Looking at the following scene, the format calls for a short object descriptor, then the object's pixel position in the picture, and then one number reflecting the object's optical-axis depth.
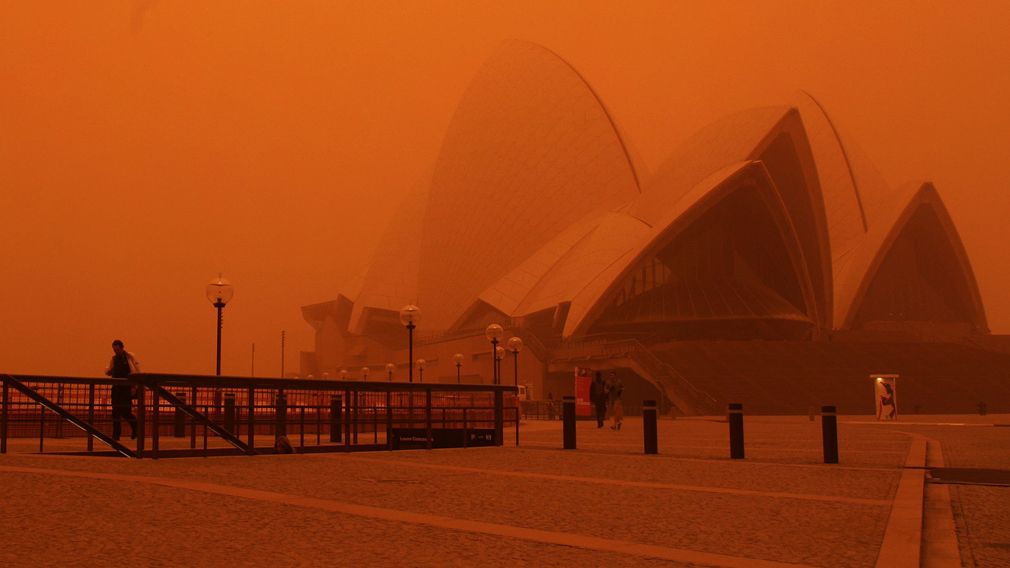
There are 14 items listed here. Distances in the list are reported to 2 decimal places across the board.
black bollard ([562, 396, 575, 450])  13.98
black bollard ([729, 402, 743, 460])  11.79
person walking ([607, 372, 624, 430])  22.39
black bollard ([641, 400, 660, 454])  12.71
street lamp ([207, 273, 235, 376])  20.52
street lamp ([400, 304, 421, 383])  27.28
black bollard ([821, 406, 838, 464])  11.05
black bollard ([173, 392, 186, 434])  16.91
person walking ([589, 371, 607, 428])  24.52
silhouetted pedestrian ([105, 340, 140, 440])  13.46
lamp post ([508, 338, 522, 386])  33.47
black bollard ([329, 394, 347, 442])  14.85
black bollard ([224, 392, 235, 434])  13.98
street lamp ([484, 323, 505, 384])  30.05
